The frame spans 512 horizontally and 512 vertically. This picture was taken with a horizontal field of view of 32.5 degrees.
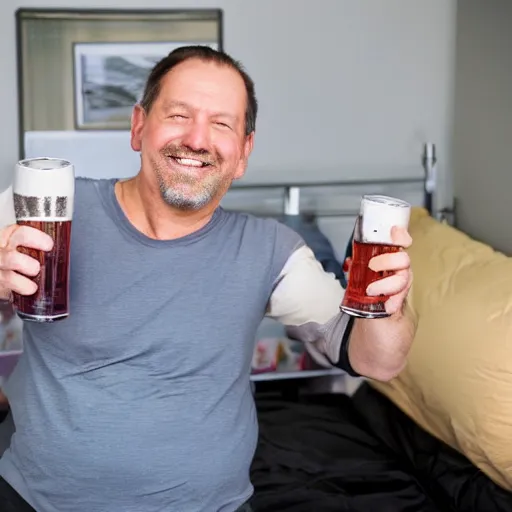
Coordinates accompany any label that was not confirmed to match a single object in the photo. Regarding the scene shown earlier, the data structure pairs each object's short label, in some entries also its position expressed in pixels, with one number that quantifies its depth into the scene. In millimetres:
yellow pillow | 1746
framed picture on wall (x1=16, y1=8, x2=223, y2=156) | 2500
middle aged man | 1427
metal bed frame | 2648
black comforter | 1870
